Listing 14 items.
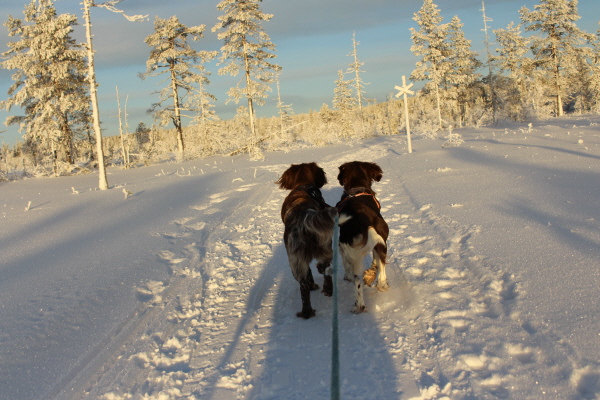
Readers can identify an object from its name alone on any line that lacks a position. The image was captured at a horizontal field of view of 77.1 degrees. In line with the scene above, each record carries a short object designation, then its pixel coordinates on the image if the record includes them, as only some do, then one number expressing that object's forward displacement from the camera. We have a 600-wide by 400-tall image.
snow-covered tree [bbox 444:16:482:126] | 37.90
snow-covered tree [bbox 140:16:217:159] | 27.16
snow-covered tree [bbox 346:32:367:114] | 48.81
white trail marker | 18.85
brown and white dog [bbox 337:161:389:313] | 3.88
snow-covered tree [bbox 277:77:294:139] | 46.92
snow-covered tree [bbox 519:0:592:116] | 32.44
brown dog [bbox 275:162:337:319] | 3.68
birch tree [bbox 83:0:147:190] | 12.84
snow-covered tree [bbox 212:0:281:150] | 26.48
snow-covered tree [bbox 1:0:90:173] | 21.61
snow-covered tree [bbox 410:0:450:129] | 35.35
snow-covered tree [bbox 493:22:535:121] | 39.12
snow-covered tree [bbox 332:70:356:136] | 53.00
